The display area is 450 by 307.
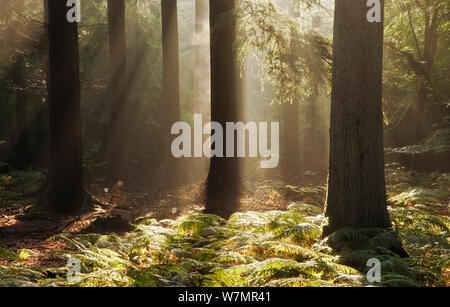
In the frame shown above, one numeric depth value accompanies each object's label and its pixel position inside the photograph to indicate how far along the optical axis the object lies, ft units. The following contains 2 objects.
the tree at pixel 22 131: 71.82
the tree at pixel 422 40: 42.06
